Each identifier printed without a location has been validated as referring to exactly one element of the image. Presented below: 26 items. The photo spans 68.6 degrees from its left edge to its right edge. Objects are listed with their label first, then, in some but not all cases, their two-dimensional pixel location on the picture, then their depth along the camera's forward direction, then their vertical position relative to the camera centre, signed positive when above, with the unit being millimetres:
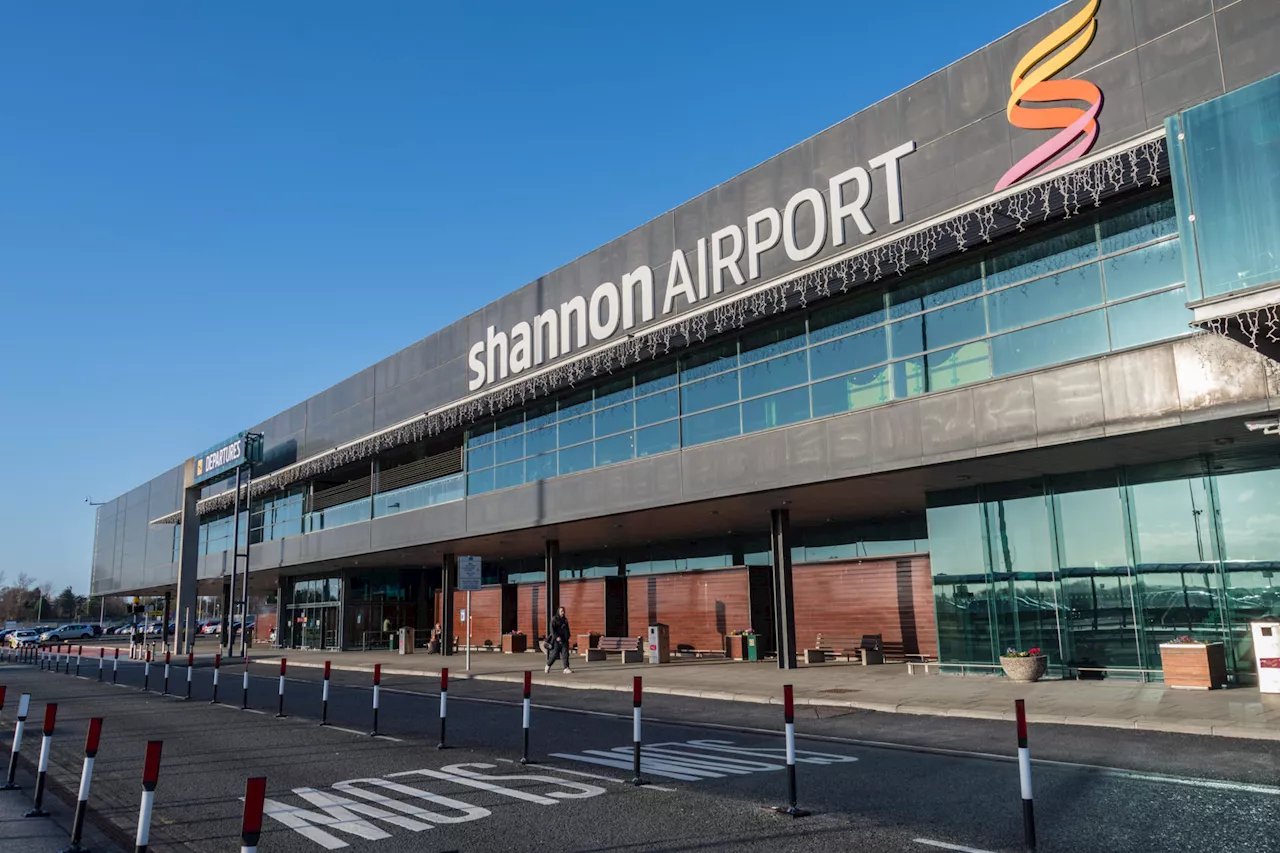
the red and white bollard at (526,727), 10938 -1499
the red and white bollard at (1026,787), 6508 -1406
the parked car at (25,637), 69650 -1931
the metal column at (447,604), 37781 -193
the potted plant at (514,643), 38344 -1852
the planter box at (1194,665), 16391 -1565
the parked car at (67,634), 77400 -1991
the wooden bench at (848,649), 25297 -1724
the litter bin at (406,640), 40312 -1707
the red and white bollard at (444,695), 12221 -1262
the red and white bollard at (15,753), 10836 -1621
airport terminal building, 15109 +4423
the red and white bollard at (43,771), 9273 -1552
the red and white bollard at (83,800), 7688 -1548
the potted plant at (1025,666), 18719 -1670
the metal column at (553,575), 30812 +694
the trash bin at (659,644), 28078 -1513
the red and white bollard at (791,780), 8094 -1655
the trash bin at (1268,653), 15273 -1282
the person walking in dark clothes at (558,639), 26438 -1209
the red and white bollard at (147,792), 6285 -1217
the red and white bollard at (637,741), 9680 -1531
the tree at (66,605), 154500 +990
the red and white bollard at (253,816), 4934 -1092
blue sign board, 45875 +7568
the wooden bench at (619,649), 29234 -1792
